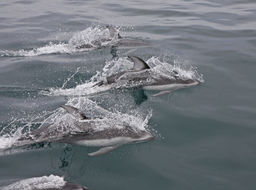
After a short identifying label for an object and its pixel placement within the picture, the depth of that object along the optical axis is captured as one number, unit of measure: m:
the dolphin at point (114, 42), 15.83
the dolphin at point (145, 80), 11.86
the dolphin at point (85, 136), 8.80
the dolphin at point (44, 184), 6.61
